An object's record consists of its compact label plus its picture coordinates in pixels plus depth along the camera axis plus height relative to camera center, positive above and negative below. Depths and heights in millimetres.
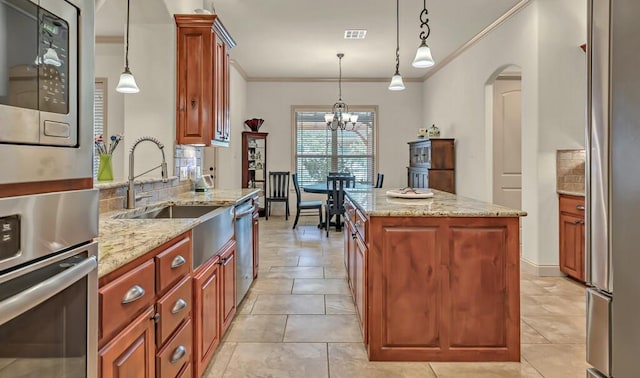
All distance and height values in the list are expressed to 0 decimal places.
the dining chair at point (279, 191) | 7723 -119
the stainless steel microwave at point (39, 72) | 649 +203
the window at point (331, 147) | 8359 +810
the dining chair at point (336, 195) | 6195 -156
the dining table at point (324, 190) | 6355 -80
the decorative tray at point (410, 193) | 2848 -58
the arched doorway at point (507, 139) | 6215 +742
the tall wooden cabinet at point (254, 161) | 7770 +488
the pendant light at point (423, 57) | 3177 +1037
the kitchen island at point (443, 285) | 2195 -559
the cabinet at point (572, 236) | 3574 -471
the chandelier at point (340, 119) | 6941 +1183
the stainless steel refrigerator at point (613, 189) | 641 -6
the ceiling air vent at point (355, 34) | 5461 +2135
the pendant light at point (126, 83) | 2844 +739
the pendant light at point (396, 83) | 4004 +1057
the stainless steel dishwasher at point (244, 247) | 2938 -502
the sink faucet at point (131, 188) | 2436 -21
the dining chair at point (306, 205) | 6836 -347
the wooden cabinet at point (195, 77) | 3334 +921
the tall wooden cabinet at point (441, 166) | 6414 +318
